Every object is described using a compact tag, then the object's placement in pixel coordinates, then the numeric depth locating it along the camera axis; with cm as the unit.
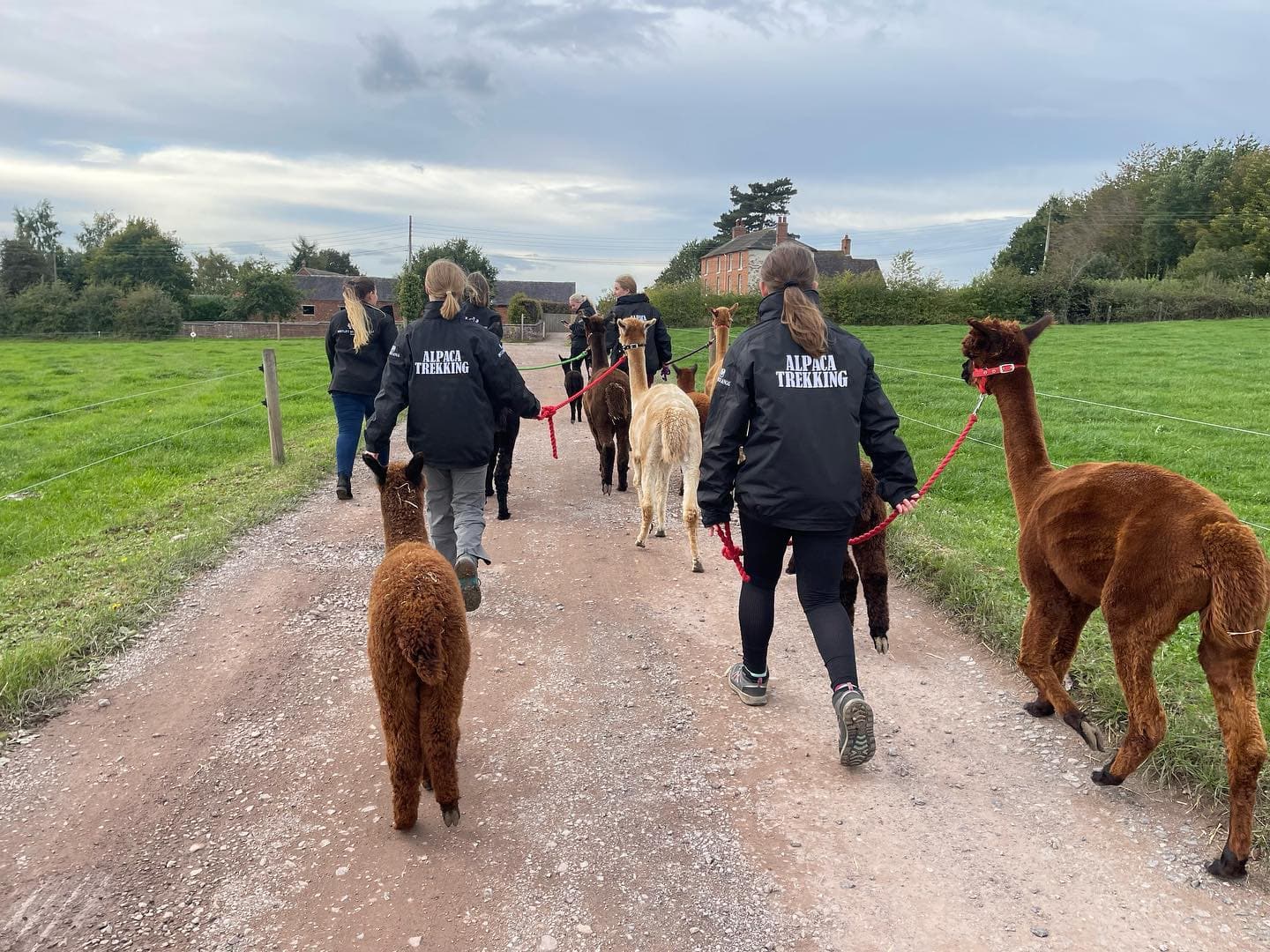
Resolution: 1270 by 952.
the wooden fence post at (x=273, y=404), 958
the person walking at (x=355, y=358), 792
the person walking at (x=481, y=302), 824
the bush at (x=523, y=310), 4799
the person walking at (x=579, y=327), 1186
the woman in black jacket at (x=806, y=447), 352
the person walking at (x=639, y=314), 939
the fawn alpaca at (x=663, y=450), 660
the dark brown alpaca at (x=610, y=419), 848
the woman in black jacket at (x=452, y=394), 502
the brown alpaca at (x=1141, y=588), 289
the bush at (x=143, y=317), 4622
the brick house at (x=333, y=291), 6888
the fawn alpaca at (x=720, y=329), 957
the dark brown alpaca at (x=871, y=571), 468
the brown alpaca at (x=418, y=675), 305
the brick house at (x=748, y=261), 6291
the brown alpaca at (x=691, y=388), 834
